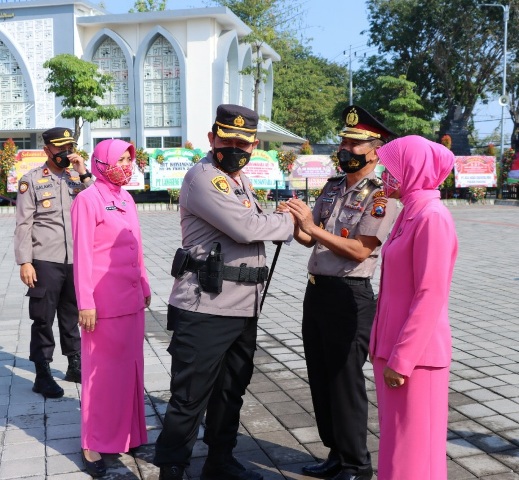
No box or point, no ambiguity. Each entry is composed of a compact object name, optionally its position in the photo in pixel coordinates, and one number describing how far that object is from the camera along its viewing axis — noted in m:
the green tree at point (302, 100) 47.12
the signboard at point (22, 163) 21.56
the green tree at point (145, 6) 43.32
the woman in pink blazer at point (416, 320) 2.58
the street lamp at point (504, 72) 30.84
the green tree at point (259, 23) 33.03
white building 33.12
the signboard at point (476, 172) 24.83
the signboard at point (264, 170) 21.53
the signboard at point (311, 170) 22.19
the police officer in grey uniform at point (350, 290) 3.36
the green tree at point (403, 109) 38.34
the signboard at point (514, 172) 25.64
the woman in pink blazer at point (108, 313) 3.62
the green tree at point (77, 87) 26.94
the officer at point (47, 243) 4.77
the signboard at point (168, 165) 22.17
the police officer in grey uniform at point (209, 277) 3.10
